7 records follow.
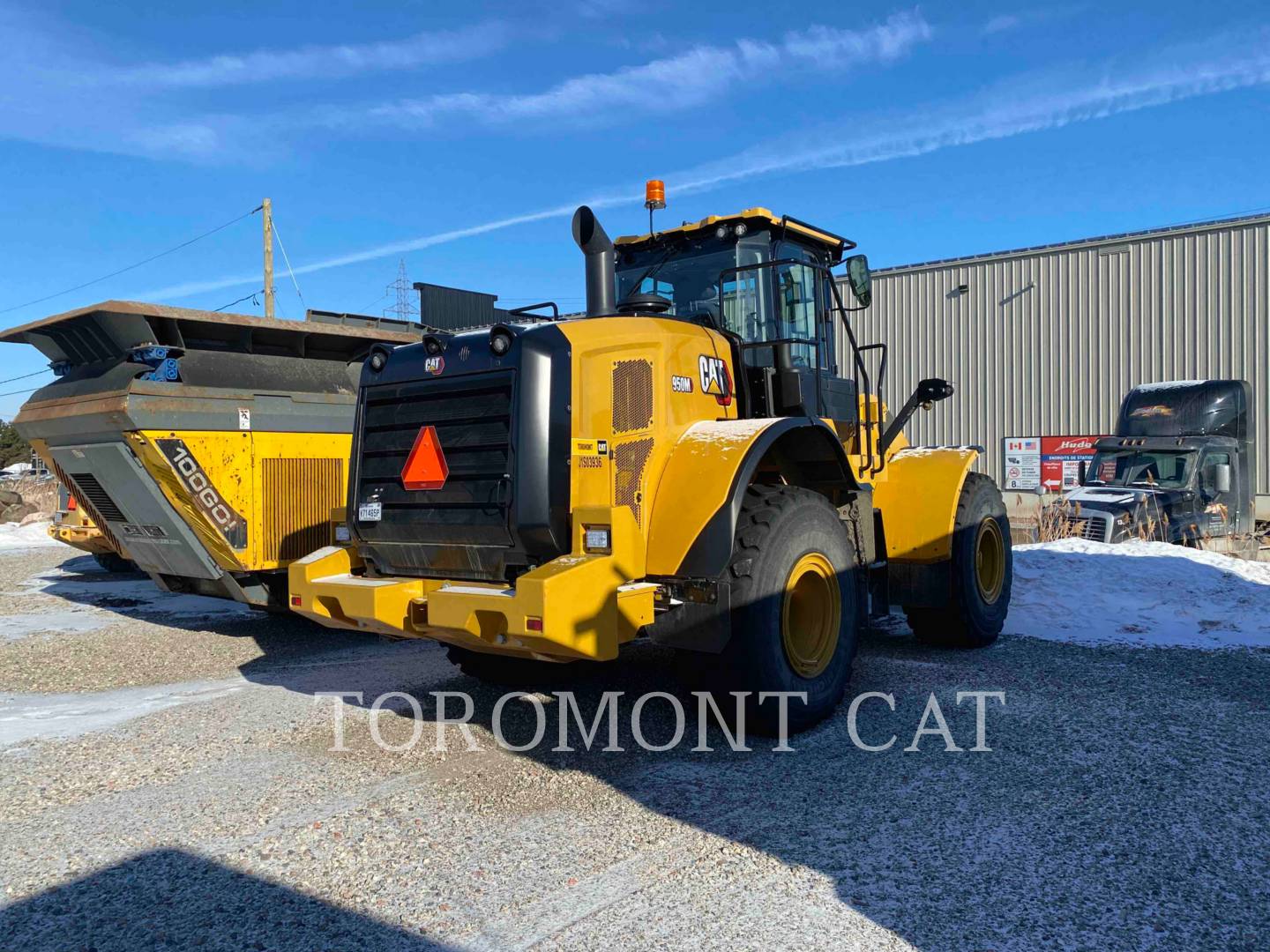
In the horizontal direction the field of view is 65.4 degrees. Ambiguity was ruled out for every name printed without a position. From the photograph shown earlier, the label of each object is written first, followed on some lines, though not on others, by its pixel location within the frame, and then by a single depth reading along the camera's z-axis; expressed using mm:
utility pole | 24066
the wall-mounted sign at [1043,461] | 21078
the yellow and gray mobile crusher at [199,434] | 7449
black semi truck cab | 13305
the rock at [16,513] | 22928
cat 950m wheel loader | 4629
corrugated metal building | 19422
